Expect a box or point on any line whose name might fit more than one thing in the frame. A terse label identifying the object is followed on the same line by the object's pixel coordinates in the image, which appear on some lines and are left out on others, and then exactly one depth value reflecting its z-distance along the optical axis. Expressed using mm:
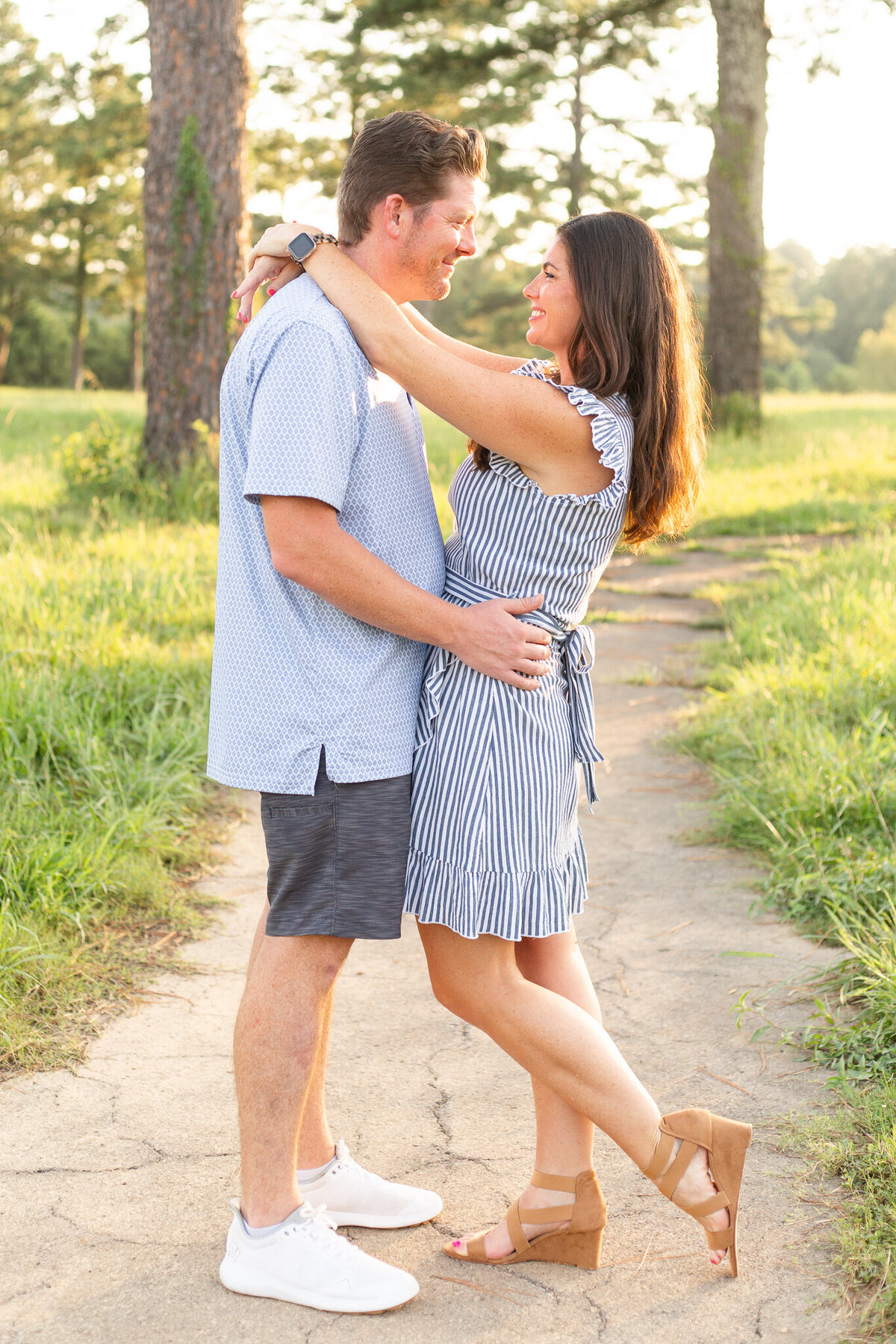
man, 1868
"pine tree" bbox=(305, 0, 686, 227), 14758
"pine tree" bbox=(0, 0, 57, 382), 24125
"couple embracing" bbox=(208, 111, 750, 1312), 1934
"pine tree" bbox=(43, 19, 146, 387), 22859
